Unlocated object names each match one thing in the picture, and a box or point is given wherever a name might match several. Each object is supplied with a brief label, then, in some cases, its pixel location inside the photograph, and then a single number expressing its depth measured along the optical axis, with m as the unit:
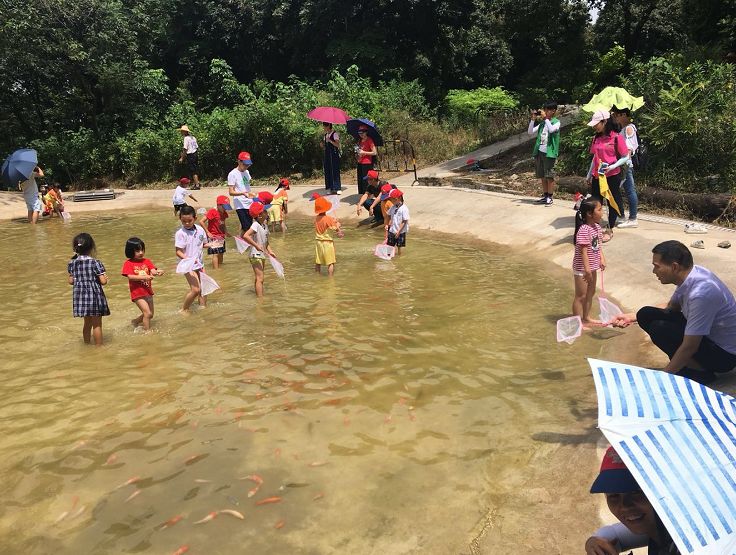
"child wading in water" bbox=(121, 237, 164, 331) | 7.38
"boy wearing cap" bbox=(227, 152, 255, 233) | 12.05
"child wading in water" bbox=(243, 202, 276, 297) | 8.88
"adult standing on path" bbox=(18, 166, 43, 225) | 18.00
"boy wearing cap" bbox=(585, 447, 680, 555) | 2.52
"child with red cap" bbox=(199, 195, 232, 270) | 10.84
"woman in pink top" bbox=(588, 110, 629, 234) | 9.88
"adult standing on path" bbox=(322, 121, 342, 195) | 16.52
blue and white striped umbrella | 2.14
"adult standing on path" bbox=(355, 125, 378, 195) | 15.62
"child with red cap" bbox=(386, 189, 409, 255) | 10.73
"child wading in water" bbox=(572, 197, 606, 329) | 6.89
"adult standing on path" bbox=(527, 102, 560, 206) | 12.72
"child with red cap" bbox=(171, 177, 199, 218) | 14.90
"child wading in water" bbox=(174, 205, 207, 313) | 8.20
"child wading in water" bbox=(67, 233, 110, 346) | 7.06
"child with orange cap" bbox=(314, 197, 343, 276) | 9.70
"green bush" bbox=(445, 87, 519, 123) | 25.39
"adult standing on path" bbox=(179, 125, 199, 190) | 21.67
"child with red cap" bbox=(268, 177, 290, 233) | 14.35
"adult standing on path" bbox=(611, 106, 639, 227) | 10.24
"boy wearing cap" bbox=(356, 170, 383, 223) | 14.08
